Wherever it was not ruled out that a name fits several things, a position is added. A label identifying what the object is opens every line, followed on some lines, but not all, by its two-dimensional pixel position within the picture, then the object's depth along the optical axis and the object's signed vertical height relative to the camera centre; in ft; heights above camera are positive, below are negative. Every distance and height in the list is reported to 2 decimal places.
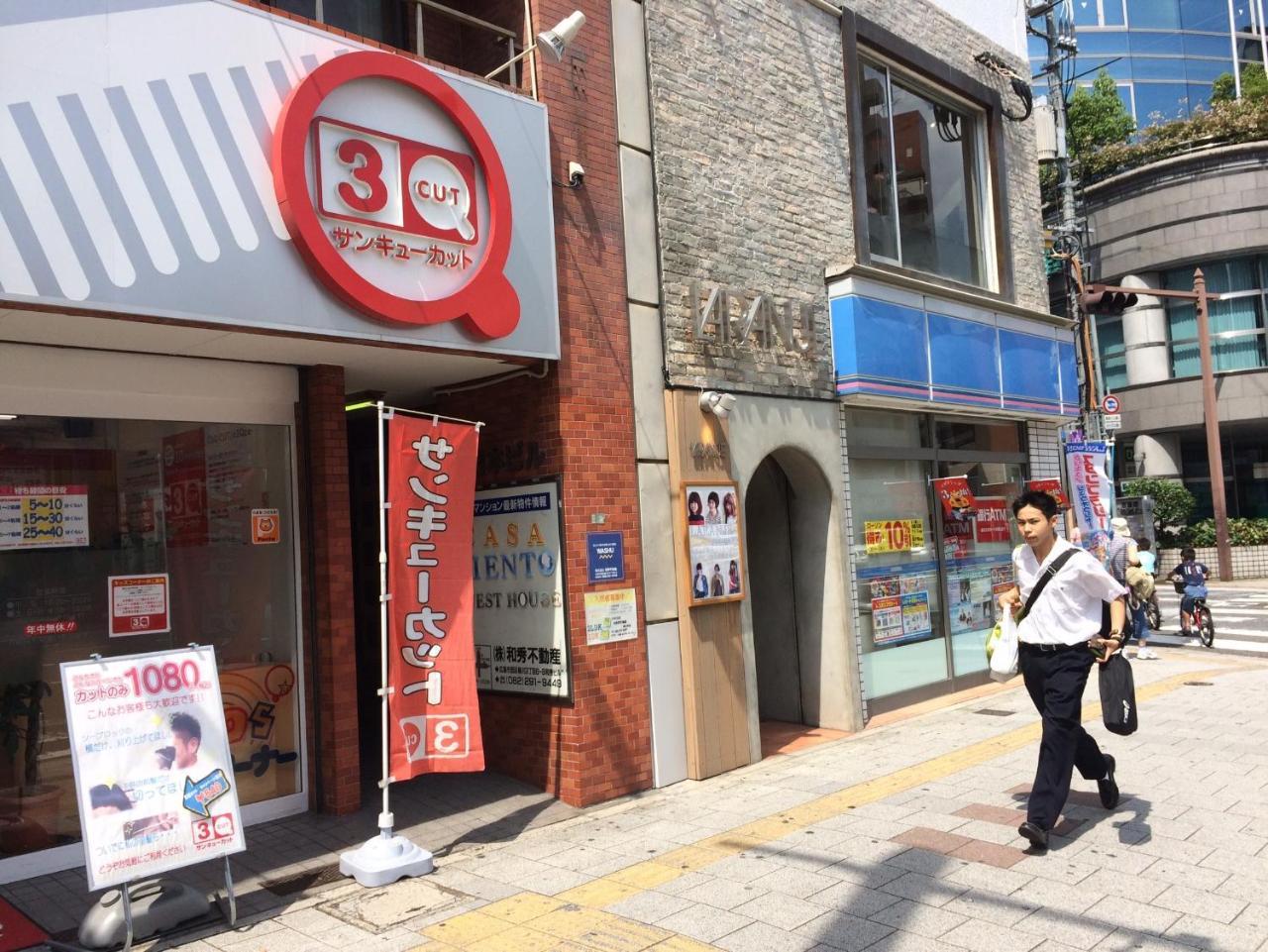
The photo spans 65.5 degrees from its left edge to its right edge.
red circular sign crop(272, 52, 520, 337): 19.57 +7.39
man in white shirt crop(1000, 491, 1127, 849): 19.01 -2.51
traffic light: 49.67 +10.58
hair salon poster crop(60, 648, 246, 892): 15.94 -3.39
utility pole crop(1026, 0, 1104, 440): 55.26 +18.41
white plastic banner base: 19.07 -6.11
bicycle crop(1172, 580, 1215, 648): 49.32 -5.87
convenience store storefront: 34.68 +2.47
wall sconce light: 28.22 +3.71
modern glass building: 142.51 +67.30
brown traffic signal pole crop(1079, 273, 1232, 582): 85.87 +5.80
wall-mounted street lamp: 23.66 +12.15
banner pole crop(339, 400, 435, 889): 19.13 -5.97
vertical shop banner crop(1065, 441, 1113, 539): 46.26 +1.20
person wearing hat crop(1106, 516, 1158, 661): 46.24 -2.55
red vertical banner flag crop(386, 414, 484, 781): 20.77 -1.13
